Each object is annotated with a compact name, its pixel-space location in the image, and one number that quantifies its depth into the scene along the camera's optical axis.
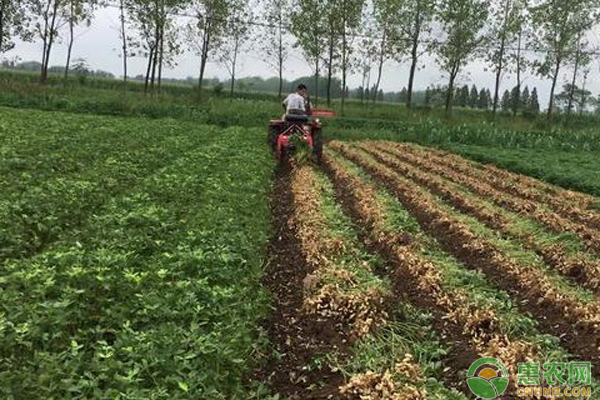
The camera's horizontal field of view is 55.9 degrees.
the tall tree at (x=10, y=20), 35.75
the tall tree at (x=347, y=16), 37.09
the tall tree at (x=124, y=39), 36.68
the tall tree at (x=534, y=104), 44.12
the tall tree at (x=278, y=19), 39.50
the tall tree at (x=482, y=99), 57.00
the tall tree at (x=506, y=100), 48.92
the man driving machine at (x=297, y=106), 14.08
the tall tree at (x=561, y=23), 36.62
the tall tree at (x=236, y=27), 38.44
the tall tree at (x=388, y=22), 38.12
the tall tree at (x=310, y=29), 37.69
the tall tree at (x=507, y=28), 37.47
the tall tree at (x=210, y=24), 37.31
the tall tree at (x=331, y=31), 37.23
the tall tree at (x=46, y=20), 36.73
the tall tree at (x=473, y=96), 57.12
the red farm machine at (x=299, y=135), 14.00
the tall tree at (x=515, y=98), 40.41
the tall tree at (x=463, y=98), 51.59
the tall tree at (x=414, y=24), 37.28
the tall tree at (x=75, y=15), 37.69
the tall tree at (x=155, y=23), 35.38
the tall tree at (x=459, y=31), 36.53
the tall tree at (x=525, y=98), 49.25
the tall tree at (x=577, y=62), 38.22
